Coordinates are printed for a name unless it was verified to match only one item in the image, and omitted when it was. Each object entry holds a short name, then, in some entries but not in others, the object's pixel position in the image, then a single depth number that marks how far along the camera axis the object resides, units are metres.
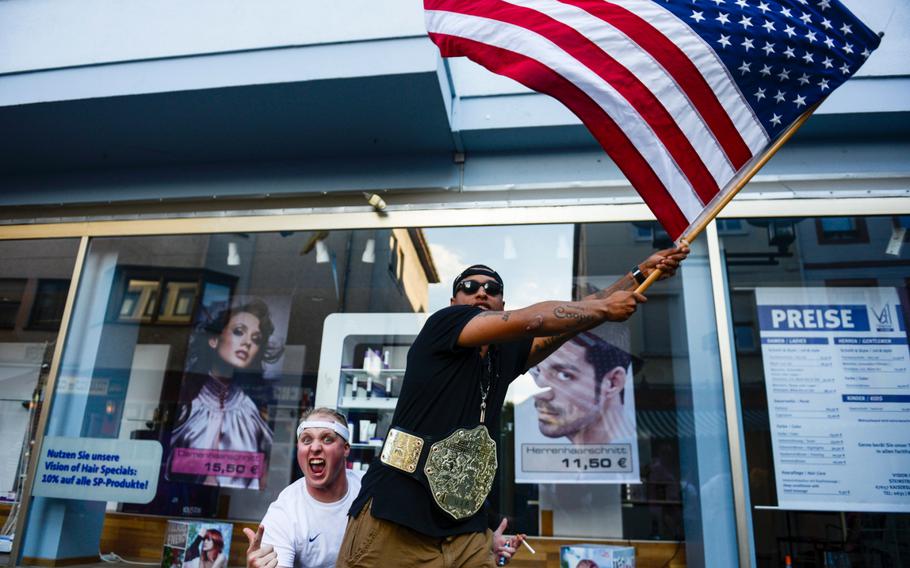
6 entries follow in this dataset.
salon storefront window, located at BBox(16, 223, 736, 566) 4.65
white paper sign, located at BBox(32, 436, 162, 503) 4.81
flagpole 2.47
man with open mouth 2.79
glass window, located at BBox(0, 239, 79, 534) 5.39
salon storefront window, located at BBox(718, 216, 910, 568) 4.05
